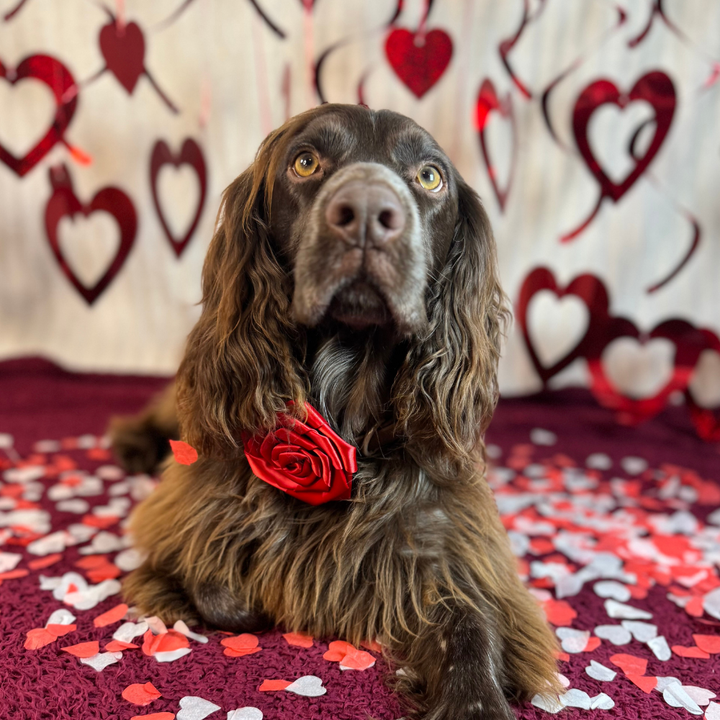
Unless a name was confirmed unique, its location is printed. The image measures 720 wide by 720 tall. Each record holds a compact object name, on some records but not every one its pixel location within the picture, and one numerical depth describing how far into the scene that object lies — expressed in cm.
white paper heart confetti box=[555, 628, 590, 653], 47
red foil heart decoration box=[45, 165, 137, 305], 92
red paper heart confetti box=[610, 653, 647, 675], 44
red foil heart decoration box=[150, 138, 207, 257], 91
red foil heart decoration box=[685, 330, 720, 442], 90
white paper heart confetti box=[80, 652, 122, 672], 41
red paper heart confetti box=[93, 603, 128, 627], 46
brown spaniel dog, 43
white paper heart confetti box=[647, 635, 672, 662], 46
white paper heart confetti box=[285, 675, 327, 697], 40
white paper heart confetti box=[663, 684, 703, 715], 41
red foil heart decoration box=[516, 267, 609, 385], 92
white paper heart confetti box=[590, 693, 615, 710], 40
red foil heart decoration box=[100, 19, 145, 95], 84
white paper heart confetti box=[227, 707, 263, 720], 37
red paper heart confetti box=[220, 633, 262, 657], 43
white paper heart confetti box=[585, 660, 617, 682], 43
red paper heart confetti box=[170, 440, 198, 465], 47
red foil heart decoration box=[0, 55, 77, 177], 87
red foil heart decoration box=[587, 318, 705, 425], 92
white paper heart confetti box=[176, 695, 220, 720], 37
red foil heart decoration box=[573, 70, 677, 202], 88
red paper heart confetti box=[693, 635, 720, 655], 48
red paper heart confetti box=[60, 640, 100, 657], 42
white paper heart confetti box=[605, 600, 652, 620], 51
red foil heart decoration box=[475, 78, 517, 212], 89
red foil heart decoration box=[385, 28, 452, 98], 79
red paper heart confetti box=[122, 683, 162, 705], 39
